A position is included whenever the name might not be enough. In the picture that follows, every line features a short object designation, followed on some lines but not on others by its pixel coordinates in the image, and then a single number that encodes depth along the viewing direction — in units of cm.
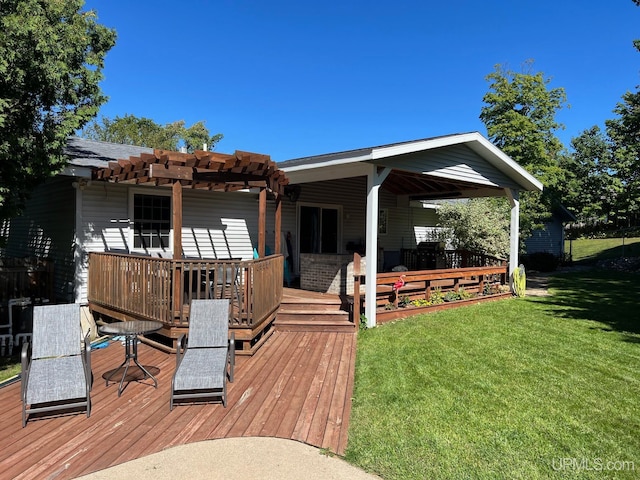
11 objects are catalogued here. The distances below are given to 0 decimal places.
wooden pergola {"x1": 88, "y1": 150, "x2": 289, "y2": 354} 574
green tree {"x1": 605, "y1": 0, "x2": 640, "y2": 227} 1769
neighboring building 2388
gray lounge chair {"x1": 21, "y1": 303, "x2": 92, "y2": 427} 377
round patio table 452
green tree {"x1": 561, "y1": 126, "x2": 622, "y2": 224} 2430
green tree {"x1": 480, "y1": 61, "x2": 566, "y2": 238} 1552
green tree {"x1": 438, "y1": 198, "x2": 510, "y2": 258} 1273
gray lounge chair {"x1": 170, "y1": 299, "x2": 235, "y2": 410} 409
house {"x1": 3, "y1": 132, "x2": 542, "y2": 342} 701
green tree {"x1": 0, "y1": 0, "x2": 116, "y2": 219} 512
